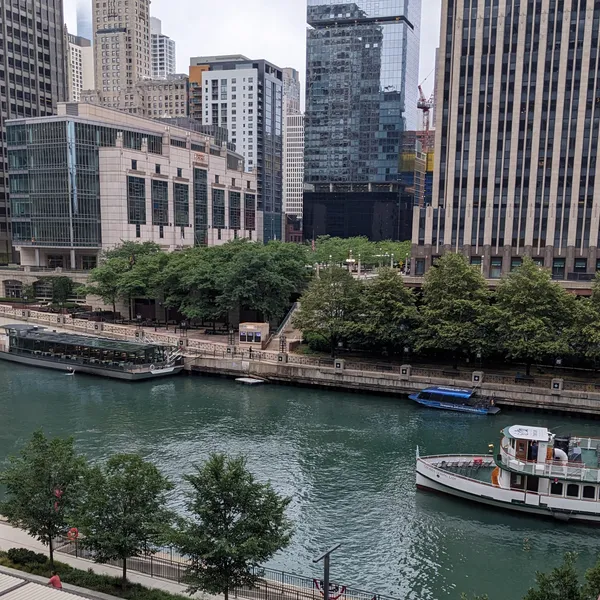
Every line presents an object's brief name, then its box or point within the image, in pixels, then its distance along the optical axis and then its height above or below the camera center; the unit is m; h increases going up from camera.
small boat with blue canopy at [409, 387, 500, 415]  57.50 -17.13
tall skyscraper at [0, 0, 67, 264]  144.12 +35.39
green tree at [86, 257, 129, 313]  92.81 -9.91
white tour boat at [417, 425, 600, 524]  36.66 -15.81
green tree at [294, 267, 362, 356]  70.25 -9.89
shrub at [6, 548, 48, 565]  25.05 -13.99
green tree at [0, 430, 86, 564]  25.14 -11.43
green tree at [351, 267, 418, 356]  66.50 -10.13
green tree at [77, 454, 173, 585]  23.53 -11.55
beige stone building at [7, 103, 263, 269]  106.19 +4.90
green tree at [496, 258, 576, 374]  59.25 -9.41
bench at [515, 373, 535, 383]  61.44 -15.71
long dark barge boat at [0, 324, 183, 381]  70.99 -17.01
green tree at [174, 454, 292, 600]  21.92 -11.31
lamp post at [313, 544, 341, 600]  22.05 -12.91
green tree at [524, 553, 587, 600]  17.72 -10.53
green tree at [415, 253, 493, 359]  62.78 -9.43
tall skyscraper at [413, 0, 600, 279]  92.19 +12.49
